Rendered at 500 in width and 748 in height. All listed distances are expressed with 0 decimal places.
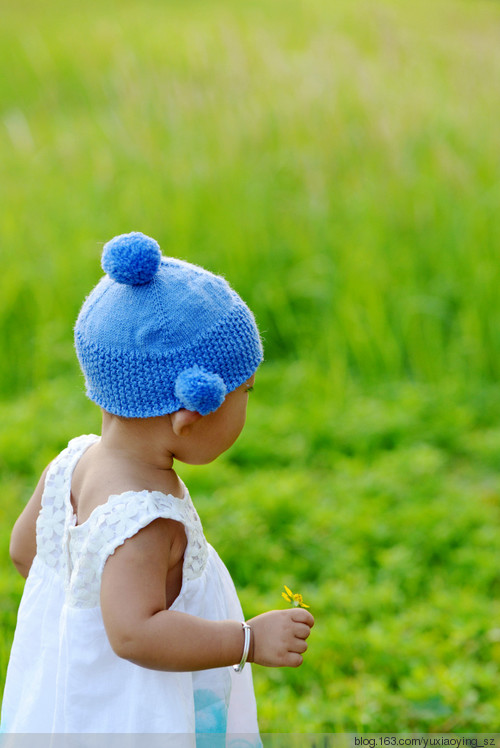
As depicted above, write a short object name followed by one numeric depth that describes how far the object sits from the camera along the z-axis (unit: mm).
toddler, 1567
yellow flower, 1634
